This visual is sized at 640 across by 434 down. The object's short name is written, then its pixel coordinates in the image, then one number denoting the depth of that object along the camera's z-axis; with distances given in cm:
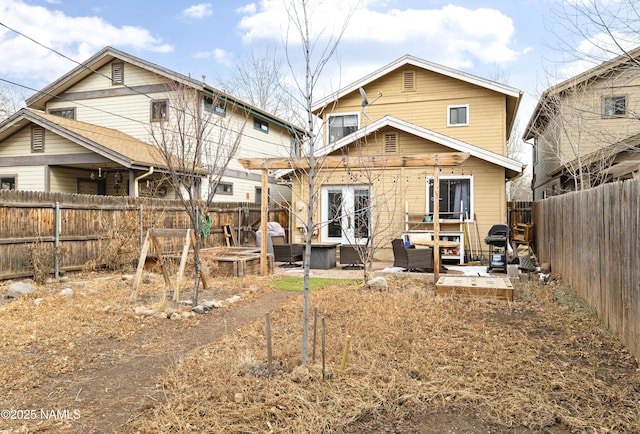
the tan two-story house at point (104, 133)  1402
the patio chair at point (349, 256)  1125
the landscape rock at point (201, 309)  634
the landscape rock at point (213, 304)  662
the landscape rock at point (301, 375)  359
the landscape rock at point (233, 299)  702
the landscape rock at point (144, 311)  609
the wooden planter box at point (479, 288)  709
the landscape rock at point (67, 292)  725
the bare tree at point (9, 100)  2603
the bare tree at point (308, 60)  379
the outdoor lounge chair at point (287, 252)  1181
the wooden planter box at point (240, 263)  970
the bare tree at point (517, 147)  3058
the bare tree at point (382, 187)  1262
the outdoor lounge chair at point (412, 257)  968
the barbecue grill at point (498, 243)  1006
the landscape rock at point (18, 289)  736
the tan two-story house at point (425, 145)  1251
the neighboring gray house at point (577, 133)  1204
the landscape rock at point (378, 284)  808
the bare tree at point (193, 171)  664
